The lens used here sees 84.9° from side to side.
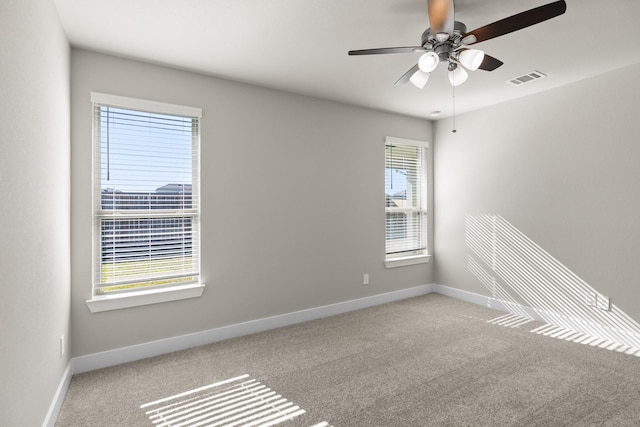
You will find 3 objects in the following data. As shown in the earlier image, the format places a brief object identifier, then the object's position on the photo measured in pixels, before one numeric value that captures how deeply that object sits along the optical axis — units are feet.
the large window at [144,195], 9.57
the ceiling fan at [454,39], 5.93
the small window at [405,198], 15.80
